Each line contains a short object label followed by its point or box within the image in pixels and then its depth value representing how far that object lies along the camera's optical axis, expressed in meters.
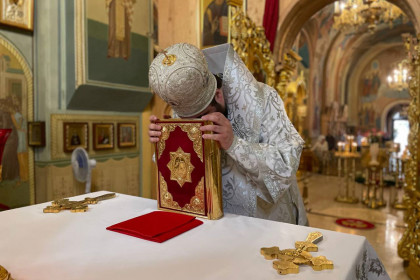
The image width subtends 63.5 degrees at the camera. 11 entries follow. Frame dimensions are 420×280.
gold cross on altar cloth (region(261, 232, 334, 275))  0.96
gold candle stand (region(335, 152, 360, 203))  7.89
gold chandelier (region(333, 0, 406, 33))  9.40
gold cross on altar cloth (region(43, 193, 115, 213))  1.62
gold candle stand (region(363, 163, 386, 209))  7.40
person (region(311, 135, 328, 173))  13.18
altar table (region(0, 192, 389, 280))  0.95
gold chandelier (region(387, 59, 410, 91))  14.31
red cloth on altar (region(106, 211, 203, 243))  1.23
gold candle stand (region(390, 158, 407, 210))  7.28
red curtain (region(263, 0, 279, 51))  4.74
